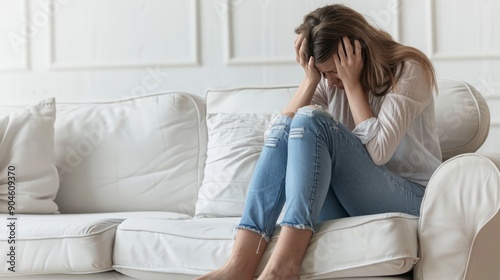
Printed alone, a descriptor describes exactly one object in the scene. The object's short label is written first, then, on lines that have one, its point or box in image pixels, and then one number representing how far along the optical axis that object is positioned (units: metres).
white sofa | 3.37
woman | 3.43
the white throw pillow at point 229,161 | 4.08
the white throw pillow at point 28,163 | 4.22
